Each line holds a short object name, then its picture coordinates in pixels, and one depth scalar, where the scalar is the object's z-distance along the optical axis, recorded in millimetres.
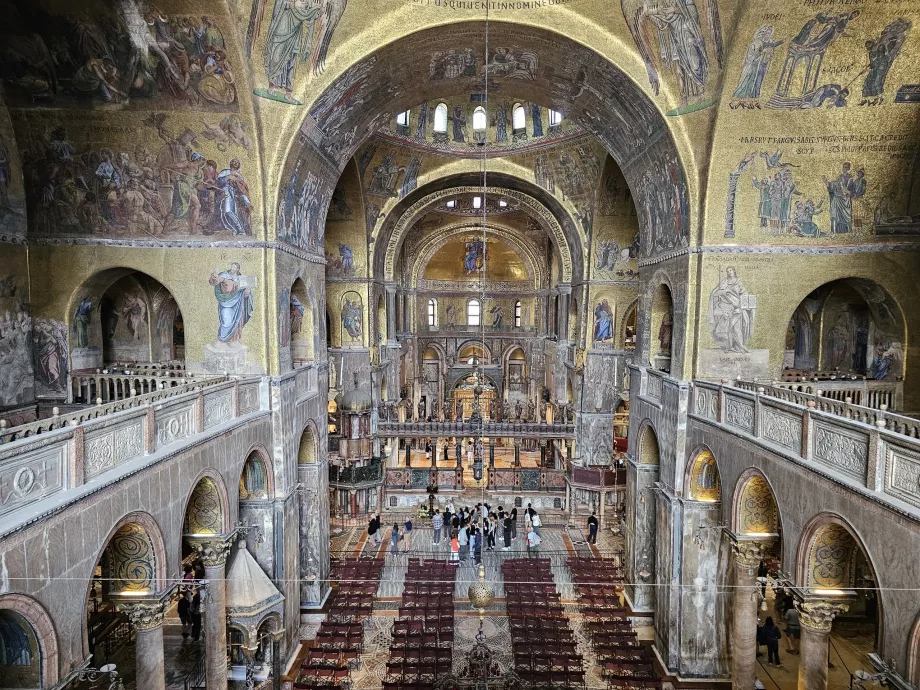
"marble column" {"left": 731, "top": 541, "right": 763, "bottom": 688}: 11352
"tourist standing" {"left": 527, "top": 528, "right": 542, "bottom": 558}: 19625
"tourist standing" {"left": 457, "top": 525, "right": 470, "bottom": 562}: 19803
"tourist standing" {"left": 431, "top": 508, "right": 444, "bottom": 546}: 20672
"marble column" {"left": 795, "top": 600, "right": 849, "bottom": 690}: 9148
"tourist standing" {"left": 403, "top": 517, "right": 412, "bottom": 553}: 20703
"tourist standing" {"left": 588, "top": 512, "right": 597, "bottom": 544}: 20891
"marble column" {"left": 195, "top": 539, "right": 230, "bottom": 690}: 10906
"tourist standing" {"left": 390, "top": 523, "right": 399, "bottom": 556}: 19652
